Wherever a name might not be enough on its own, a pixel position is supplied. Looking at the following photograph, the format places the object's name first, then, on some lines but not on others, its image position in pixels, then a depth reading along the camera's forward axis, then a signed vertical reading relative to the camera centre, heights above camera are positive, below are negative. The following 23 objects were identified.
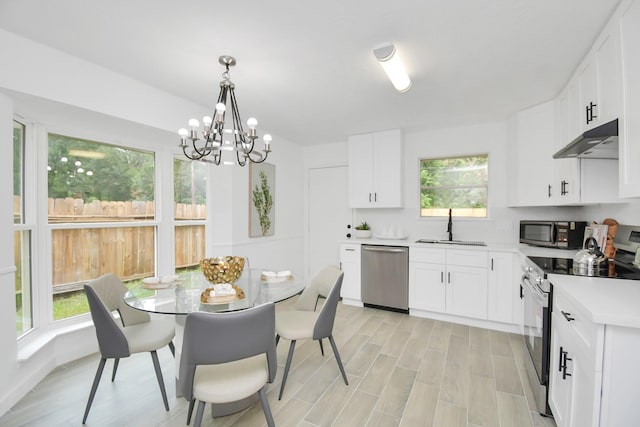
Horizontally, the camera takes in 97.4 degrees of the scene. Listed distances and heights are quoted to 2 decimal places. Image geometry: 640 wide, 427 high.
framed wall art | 3.84 +0.16
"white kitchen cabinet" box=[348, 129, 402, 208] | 3.96 +0.60
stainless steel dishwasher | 3.68 -0.89
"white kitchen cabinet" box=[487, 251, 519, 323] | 3.10 -0.86
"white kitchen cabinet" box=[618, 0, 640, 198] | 1.43 +0.57
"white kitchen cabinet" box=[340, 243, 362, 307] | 4.03 -0.89
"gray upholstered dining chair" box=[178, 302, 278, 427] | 1.34 -0.72
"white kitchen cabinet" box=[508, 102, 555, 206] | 2.89 +0.62
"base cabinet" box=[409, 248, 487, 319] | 3.28 -0.85
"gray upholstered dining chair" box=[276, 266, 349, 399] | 2.08 -0.89
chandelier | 1.84 +0.54
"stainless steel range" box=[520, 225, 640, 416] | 1.79 -0.55
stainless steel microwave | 2.74 -0.22
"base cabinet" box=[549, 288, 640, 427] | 1.11 -0.67
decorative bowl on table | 2.03 -0.43
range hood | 1.56 +0.43
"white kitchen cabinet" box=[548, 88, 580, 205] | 2.34 +0.47
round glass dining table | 1.73 -0.59
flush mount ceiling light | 1.91 +1.05
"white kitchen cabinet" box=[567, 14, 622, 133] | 1.63 +0.86
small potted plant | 4.34 -0.31
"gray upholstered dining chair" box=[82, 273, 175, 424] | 1.72 -0.86
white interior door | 4.74 -0.06
